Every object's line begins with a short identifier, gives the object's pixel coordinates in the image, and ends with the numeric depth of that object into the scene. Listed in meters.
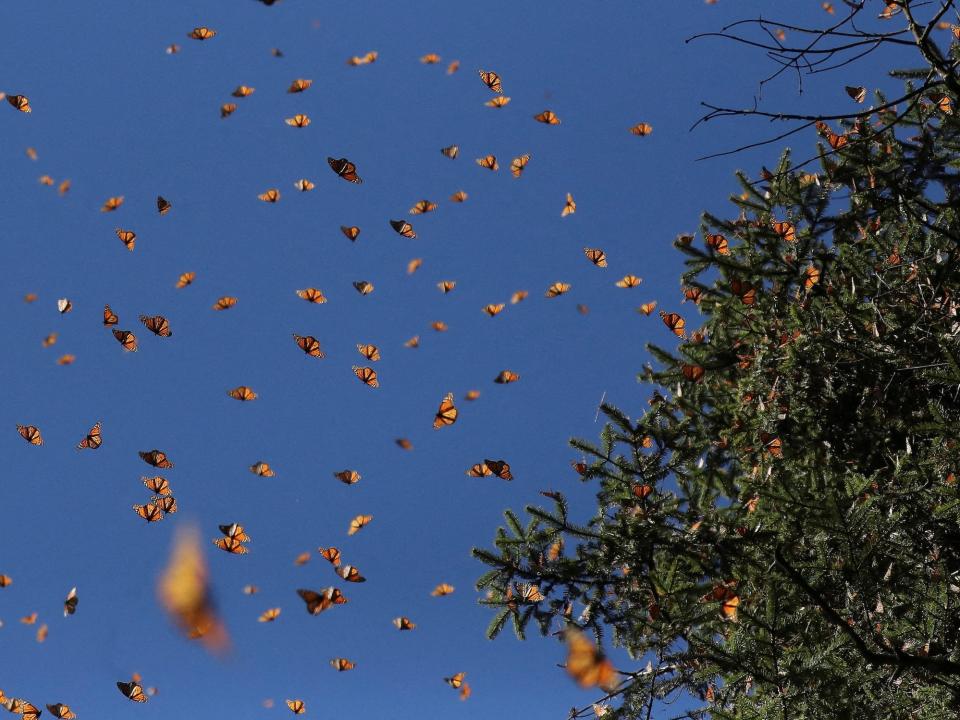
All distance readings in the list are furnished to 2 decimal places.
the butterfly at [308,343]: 17.87
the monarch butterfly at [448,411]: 16.79
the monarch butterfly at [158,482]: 16.45
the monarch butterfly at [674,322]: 14.23
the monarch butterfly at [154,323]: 17.69
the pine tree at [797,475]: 8.47
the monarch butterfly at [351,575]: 14.49
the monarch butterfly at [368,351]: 19.30
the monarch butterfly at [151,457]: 16.17
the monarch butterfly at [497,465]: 12.99
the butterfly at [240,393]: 18.61
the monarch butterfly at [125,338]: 18.75
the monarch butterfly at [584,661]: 10.57
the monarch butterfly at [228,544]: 15.98
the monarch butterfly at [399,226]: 19.98
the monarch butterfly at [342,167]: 17.07
